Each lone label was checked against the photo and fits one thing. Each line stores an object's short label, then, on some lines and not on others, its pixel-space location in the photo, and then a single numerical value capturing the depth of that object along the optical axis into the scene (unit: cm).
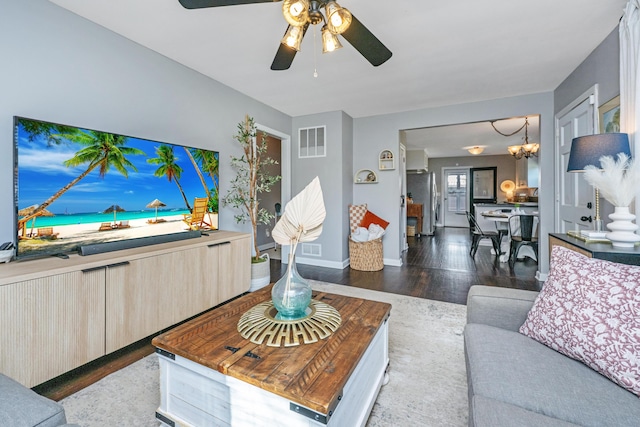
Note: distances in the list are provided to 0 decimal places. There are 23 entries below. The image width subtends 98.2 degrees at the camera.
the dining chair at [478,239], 486
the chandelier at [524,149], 542
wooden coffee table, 98
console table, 159
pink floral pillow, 100
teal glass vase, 140
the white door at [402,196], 490
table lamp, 182
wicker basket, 422
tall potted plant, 331
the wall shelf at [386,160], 452
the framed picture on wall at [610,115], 222
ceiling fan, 142
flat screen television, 170
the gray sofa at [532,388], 87
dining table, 474
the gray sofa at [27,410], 77
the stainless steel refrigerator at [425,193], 812
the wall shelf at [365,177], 468
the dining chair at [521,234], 439
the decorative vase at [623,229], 173
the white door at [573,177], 268
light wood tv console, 145
